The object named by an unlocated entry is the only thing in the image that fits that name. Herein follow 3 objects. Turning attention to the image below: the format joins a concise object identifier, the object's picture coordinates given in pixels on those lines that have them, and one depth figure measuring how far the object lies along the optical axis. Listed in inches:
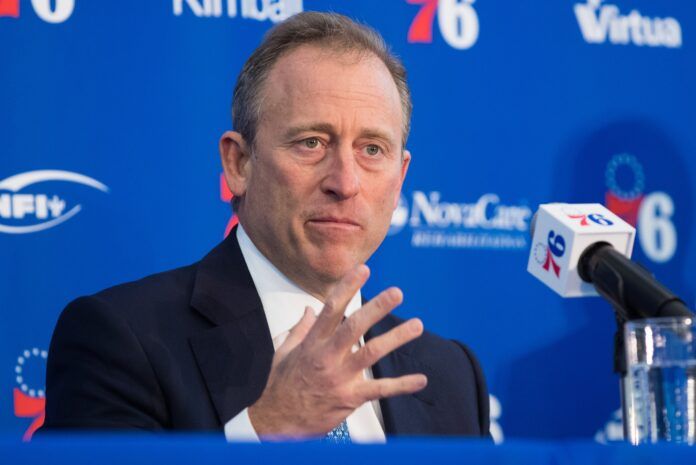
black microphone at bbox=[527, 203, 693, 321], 153.0
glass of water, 151.1
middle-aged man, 161.6
